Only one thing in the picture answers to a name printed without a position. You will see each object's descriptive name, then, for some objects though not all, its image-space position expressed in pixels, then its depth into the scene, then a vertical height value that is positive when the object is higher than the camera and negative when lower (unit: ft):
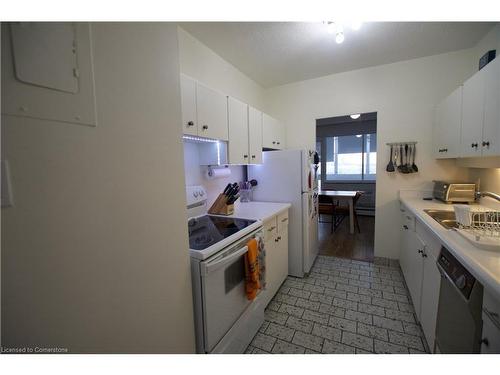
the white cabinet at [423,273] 4.67 -2.60
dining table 13.04 -1.62
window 18.85 +1.12
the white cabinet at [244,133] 6.70 +1.30
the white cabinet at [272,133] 8.82 +1.66
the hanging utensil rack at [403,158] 8.59 +0.43
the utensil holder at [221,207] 6.88 -1.07
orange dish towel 5.11 -2.31
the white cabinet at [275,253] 6.76 -2.71
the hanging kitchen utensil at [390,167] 8.84 +0.08
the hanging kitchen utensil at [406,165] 8.60 +0.14
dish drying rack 3.59 -1.19
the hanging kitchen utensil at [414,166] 8.54 +0.09
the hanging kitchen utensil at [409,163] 8.58 +0.21
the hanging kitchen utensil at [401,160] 8.71 +0.34
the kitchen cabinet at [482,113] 4.65 +1.25
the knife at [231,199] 6.88 -0.83
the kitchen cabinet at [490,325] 2.66 -1.97
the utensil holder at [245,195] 9.06 -0.93
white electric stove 3.99 -2.23
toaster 7.07 -0.82
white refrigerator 8.27 -0.74
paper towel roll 7.43 +0.00
